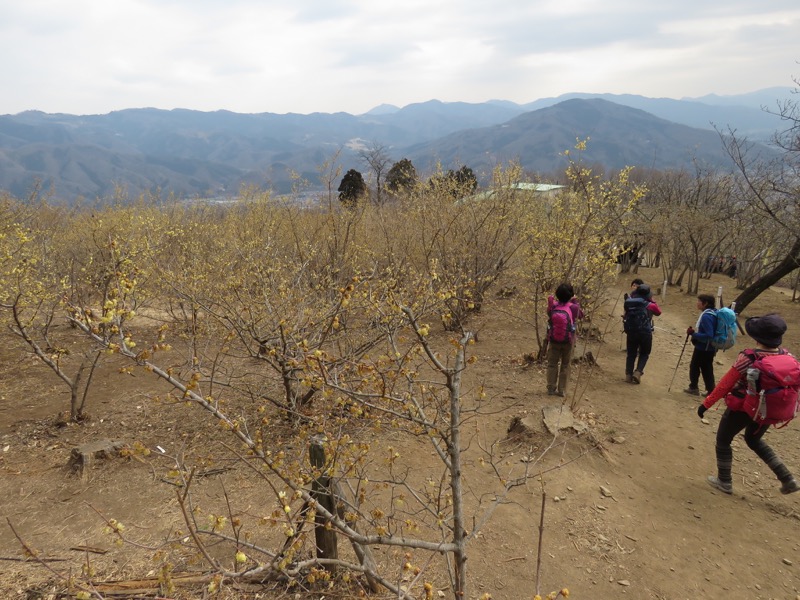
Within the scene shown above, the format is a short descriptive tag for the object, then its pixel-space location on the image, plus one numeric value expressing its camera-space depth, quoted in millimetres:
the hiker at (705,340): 6480
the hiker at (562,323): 6383
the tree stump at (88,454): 5371
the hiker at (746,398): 4070
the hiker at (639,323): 7129
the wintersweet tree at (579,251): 7969
